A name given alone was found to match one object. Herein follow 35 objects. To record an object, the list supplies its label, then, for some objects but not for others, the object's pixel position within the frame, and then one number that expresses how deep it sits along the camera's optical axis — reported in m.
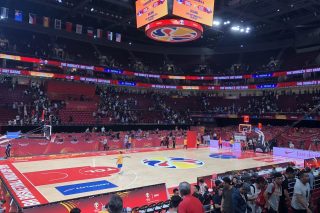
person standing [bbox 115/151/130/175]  18.28
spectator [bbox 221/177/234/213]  6.21
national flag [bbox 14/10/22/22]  33.03
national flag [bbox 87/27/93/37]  38.83
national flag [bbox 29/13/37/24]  33.78
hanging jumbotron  18.53
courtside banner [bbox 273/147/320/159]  25.79
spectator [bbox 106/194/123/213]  3.78
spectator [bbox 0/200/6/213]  8.64
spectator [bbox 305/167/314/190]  9.38
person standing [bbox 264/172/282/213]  7.59
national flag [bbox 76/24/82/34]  37.59
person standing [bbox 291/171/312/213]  6.75
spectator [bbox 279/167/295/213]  7.69
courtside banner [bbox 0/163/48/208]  12.30
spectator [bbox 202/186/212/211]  8.38
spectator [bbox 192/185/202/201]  7.65
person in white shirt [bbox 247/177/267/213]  7.66
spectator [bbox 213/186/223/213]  7.55
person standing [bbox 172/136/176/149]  33.24
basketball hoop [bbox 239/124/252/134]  36.92
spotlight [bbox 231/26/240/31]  38.93
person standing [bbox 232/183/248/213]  6.22
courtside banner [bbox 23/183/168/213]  8.28
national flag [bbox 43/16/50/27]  35.76
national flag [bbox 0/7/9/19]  31.27
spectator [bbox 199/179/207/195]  10.16
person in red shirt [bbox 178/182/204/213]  4.56
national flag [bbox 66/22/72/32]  37.27
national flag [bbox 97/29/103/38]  39.56
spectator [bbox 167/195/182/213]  4.98
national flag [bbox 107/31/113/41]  39.00
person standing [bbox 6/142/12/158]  22.75
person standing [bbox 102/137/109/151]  29.87
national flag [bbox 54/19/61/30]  36.09
